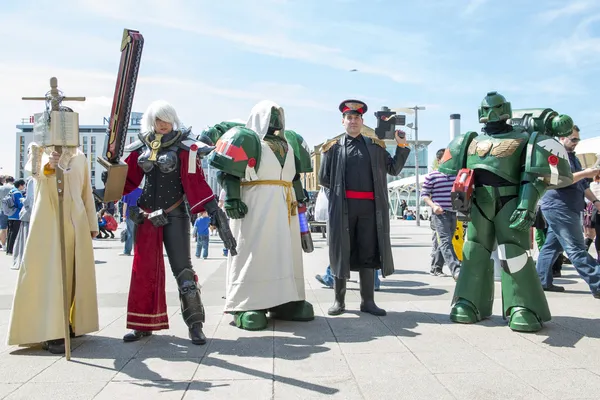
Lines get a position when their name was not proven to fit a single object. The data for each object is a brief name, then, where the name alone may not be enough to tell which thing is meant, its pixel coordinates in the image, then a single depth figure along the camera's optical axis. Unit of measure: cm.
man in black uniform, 463
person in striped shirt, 682
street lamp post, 2642
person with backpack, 1012
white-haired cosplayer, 385
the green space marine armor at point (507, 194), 398
